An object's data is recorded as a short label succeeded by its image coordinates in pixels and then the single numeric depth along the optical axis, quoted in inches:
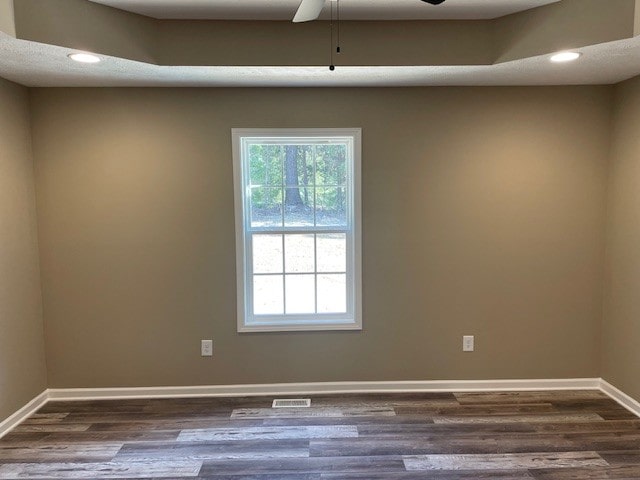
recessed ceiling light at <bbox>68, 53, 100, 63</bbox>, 86.7
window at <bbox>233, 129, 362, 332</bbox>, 120.2
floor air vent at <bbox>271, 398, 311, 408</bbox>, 114.8
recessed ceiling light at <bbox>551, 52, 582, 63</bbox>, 89.6
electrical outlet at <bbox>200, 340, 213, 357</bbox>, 121.0
